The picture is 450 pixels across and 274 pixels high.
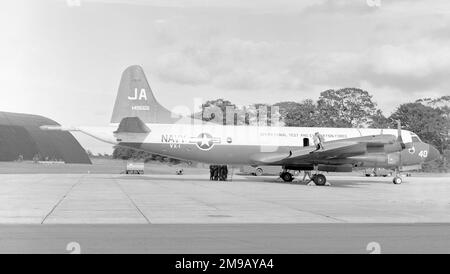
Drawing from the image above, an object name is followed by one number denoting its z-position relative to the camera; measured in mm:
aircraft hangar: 99000
